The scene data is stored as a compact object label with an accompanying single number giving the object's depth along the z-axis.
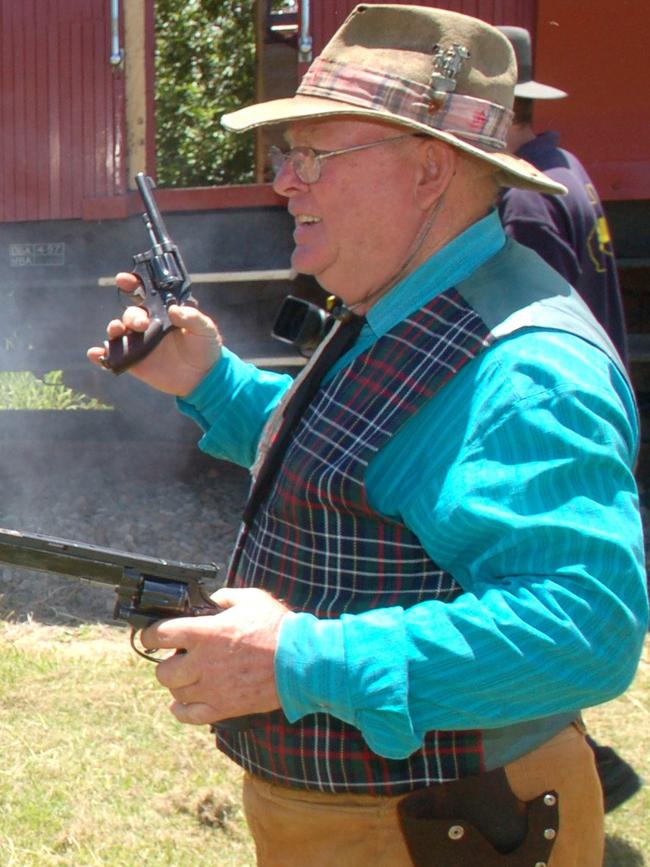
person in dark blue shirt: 3.31
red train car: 5.60
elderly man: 1.42
